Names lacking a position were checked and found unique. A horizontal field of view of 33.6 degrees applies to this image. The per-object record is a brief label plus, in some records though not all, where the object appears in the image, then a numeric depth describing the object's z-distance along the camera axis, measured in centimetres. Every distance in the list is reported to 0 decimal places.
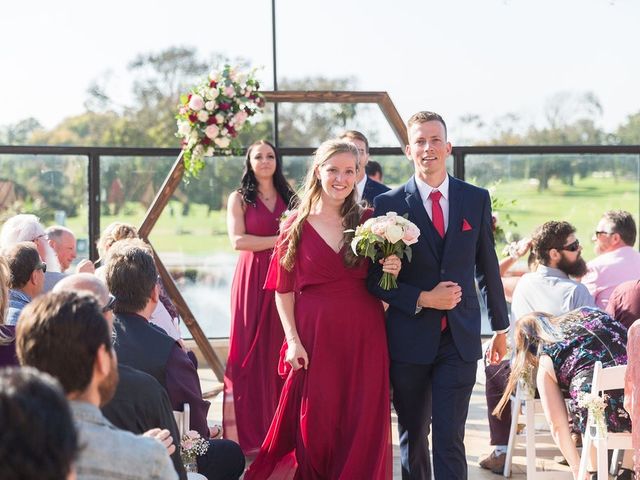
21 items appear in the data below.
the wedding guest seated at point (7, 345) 408
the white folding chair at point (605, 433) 493
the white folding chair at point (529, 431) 576
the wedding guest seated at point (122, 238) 607
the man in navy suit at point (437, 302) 484
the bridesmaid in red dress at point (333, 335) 503
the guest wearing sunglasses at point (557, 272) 618
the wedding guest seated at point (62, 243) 667
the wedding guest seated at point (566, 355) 540
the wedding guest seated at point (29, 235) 610
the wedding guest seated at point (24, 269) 502
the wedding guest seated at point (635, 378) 461
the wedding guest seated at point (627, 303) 587
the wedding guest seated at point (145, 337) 404
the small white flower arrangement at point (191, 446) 395
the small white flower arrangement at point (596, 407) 493
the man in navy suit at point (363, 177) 648
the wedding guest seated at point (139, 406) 333
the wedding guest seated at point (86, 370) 243
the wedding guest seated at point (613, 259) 704
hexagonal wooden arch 835
